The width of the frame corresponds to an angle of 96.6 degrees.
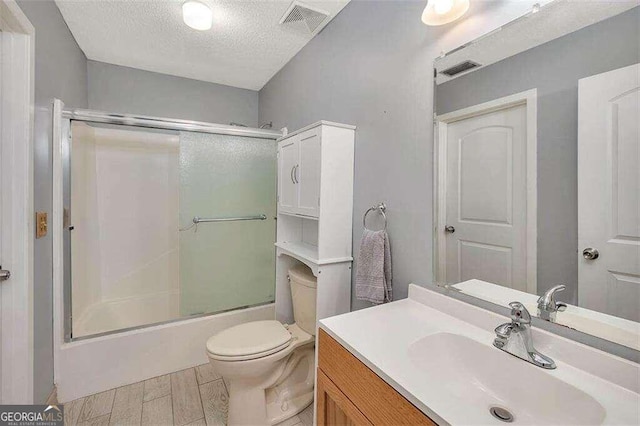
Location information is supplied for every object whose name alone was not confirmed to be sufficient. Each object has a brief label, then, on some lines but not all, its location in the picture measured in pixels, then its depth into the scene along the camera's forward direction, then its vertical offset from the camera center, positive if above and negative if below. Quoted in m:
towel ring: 1.40 +0.01
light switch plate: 1.38 -0.07
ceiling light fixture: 1.62 +1.14
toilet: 1.42 -0.79
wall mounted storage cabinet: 1.53 +0.05
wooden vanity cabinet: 0.71 -0.53
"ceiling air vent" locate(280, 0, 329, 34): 1.68 +1.20
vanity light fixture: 1.03 +0.73
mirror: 0.71 +0.13
